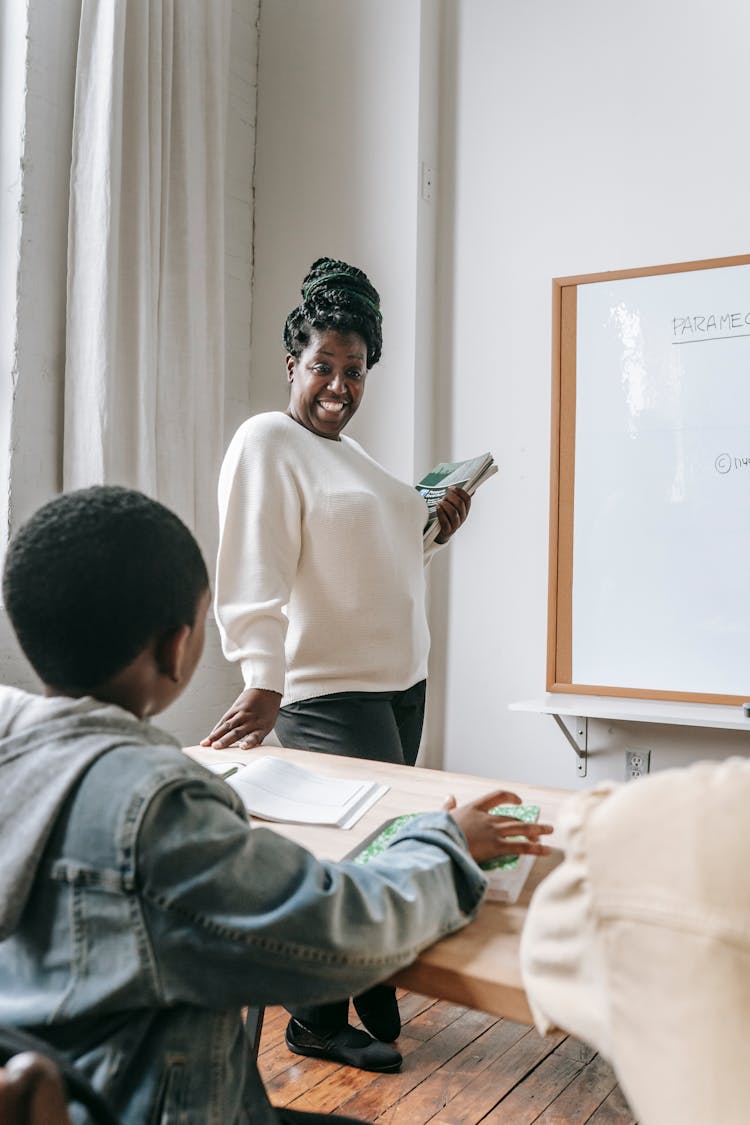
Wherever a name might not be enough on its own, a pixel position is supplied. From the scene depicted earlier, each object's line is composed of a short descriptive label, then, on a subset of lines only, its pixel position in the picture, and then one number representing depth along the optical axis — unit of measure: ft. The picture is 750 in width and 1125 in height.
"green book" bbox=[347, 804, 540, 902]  3.21
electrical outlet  8.52
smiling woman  5.52
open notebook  3.96
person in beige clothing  1.93
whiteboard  8.04
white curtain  7.93
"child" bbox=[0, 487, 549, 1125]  2.33
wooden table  2.69
